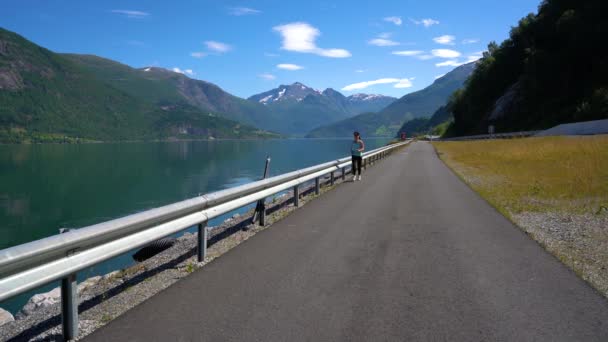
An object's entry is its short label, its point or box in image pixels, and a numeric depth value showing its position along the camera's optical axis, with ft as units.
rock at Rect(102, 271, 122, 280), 19.31
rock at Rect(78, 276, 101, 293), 21.73
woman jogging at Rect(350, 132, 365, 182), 59.57
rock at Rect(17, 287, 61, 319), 23.29
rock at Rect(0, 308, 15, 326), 21.74
